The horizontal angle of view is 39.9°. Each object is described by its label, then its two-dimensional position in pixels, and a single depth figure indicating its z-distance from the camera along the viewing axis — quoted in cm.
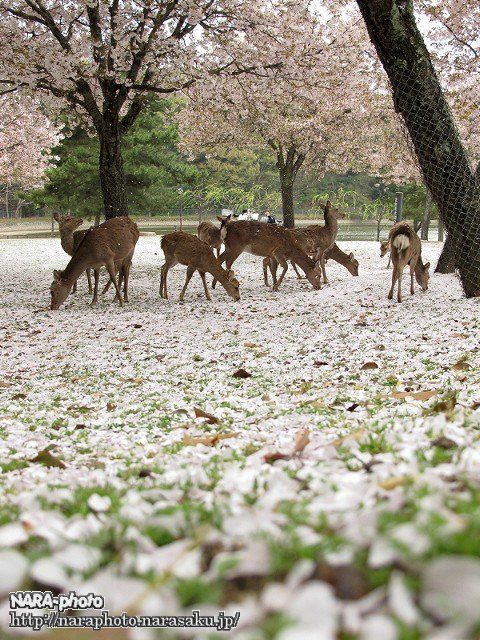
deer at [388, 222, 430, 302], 1031
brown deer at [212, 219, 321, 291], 1240
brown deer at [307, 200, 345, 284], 1331
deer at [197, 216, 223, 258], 1481
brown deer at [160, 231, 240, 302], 1137
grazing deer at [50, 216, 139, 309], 1091
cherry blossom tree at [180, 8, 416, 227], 1566
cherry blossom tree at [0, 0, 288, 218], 1373
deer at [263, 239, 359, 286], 1414
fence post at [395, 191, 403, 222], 2119
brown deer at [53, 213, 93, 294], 1282
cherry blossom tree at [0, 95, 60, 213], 3353
